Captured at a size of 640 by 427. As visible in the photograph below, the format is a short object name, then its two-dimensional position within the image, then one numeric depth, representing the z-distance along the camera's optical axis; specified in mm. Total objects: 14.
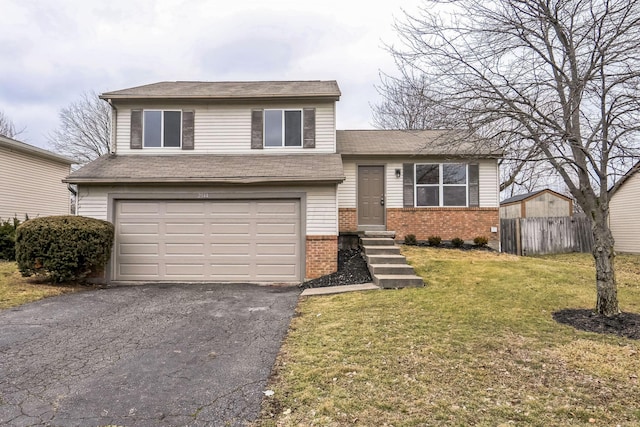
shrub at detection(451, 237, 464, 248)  11070
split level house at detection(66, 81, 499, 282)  8516
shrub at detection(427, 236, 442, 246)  11109
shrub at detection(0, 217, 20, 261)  10562
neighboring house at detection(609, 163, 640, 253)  13594
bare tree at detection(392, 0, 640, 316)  4660
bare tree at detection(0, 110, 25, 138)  26652
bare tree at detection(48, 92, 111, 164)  24922
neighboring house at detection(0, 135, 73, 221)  12359
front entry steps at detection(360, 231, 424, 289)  7102
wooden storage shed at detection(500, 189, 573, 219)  18516
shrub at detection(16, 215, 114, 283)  7426
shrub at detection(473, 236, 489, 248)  11102
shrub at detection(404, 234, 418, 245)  11188
